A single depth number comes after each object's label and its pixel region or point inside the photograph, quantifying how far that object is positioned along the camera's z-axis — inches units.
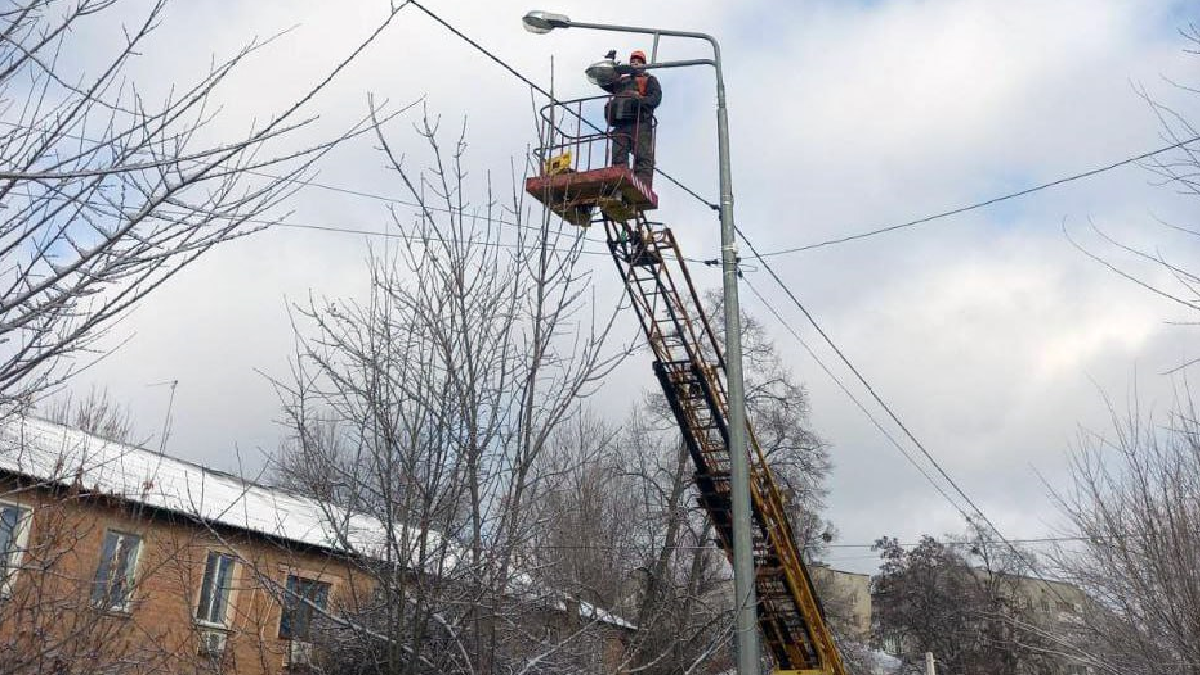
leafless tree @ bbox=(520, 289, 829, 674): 534.3
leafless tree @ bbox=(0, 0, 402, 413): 136.6
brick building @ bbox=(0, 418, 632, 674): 231.0
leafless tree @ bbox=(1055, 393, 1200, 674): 329.1
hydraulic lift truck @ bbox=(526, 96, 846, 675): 479.5
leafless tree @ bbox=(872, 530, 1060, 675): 1814.7
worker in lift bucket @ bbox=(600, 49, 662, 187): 494.3
